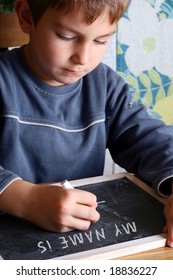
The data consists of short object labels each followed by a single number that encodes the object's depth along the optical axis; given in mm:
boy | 674
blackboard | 608
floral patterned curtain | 1358
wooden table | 601
